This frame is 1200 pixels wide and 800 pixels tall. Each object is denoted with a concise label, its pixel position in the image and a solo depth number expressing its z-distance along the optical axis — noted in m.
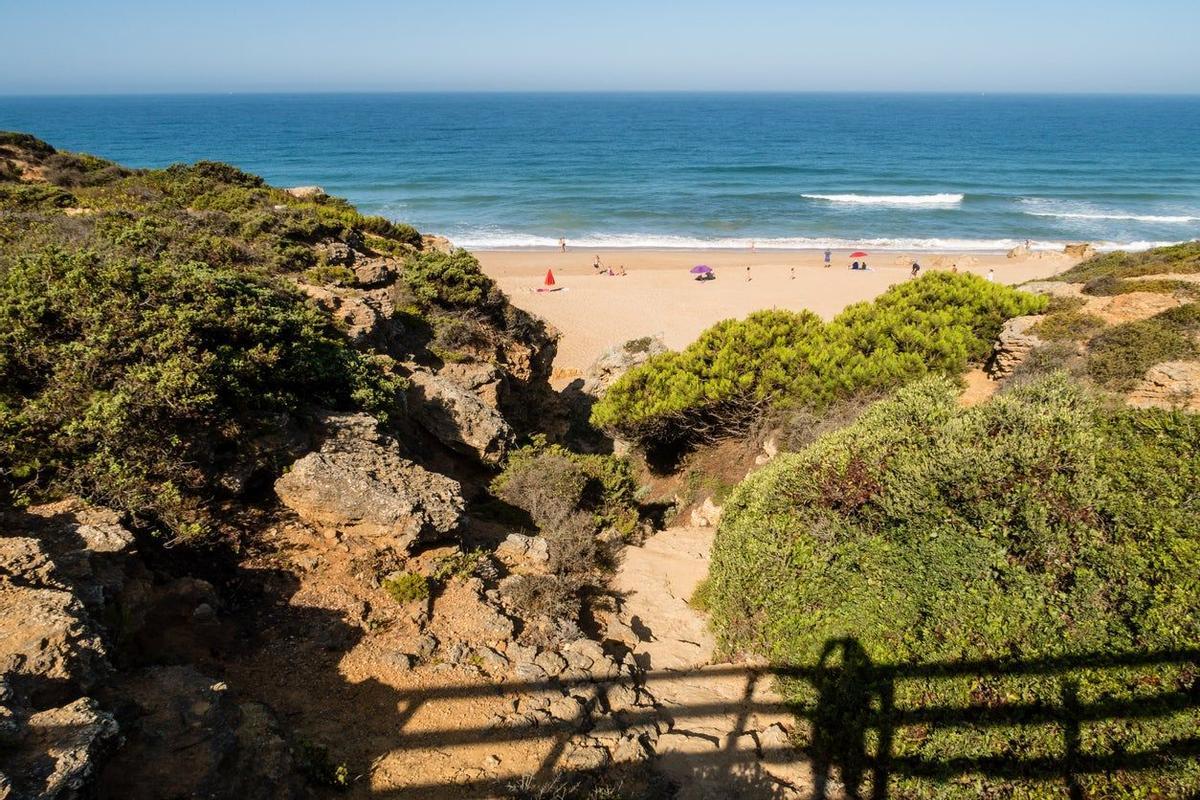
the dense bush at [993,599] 4.95
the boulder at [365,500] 6.52
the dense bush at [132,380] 5.64
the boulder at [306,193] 19.58
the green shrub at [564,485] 9.16
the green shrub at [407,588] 6.21
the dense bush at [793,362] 11.35
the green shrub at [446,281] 13.80
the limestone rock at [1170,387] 9.71
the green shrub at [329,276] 12.38
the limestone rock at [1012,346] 12.15
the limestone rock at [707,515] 11.12
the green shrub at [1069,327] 12.06
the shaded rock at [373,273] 13.61
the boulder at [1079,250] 34.28
